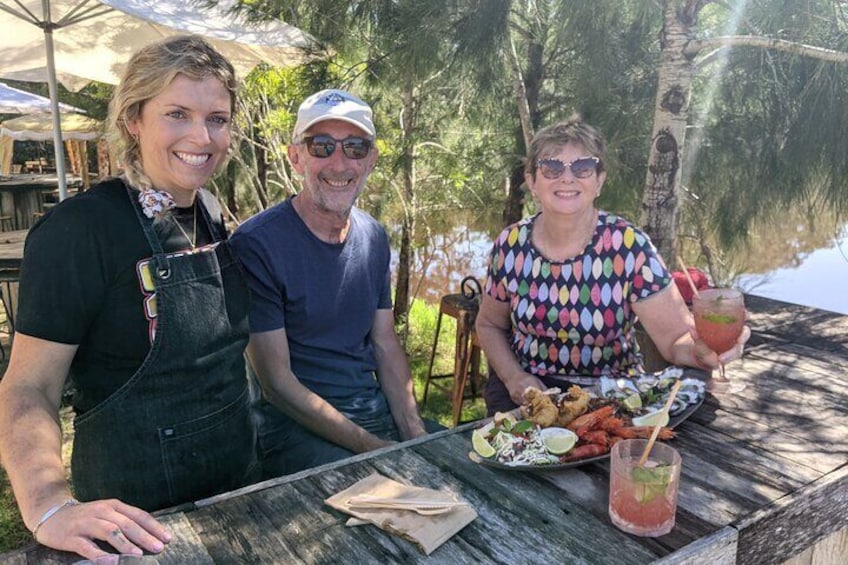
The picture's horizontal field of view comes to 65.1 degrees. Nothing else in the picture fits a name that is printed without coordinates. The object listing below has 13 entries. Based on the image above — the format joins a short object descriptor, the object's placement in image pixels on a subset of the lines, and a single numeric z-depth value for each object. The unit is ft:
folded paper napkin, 4.00
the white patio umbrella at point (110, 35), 12.51
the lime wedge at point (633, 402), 5.59
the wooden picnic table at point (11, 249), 14.46
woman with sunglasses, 7.29
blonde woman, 4.63
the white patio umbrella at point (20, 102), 26.94
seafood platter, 4.91
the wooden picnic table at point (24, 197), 28.32
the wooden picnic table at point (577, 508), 3.90
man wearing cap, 6.98
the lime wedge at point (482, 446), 4.99
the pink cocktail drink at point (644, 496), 4.01
